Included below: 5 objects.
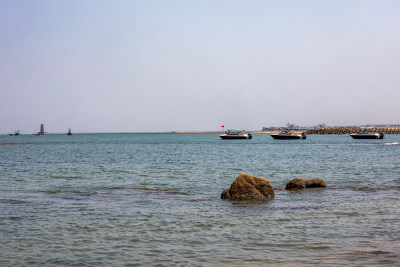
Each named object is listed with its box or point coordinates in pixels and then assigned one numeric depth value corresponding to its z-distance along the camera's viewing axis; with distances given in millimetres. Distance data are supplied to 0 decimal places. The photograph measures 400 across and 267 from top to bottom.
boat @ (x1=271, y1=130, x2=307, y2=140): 163038
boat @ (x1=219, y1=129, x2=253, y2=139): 175325
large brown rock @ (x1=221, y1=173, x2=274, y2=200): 21750
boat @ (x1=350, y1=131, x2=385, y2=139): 160025
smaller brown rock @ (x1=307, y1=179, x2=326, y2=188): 26245
